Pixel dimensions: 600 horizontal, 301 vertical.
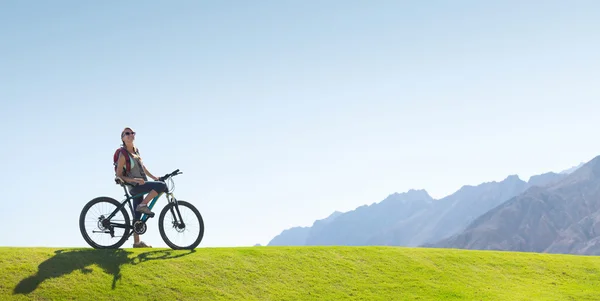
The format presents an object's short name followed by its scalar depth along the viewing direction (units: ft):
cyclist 56.03
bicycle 55.31
